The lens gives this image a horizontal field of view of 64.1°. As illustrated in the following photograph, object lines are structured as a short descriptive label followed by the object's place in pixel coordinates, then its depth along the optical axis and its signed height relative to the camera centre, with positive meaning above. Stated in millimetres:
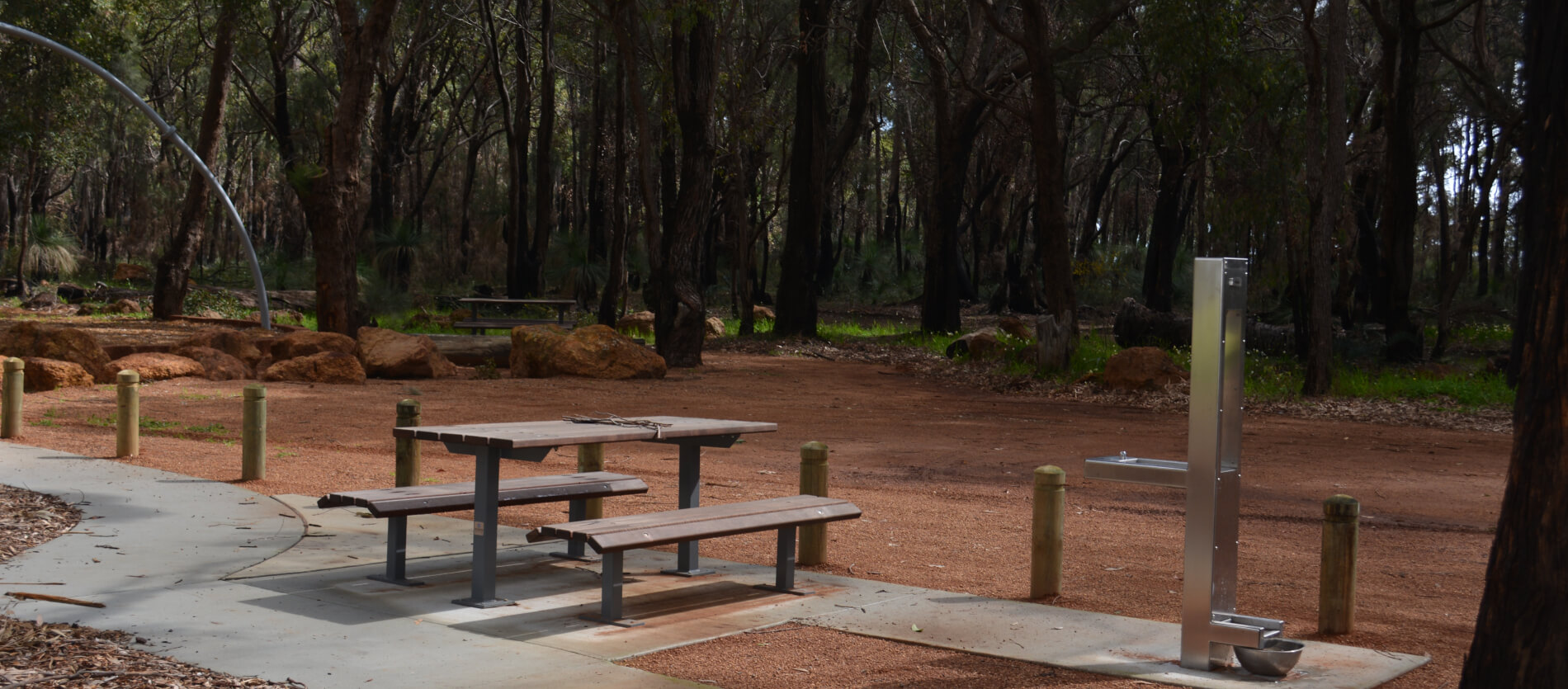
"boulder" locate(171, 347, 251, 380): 17203 -1043
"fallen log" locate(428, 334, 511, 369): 20188 -798
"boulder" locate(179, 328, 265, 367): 18281 -798
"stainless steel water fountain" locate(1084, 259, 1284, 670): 4770 -554
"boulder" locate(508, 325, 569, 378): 19000 -745
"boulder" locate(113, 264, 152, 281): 46594 +465
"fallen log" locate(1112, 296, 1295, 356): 23531 -11
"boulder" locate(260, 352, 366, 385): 17062 -1052
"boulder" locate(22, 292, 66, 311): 30764 -514
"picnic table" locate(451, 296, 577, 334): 24806 -406
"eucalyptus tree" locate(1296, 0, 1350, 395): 16719 +2036
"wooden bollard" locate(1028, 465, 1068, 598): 5992 -1008
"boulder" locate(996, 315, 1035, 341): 25342 -94
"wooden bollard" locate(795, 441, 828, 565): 6812 -910
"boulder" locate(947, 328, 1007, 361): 22481 -438
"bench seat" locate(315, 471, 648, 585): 5867 -964
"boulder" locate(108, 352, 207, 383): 16312 -1050
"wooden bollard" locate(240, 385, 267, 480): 9055 -1053
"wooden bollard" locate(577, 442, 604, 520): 7375 -956
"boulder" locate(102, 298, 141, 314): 29844 -544
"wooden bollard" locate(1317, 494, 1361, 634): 5371 -993
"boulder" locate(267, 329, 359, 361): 17906 -738
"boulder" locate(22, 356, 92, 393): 15156 -1141
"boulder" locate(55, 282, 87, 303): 34438 -273
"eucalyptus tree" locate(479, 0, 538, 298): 33656 +4462
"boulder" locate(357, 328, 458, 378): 18094 -872
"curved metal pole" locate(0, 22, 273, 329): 18625 +2560
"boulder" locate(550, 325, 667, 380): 18891 -801
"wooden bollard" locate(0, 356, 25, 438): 11125 -1098
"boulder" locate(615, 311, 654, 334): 29094 -414
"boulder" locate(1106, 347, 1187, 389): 17859 -592
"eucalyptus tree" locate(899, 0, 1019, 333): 25031 +4214
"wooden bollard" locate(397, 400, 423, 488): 7938 -990
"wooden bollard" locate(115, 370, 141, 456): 10023 -1091
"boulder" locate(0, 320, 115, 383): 16203 -834
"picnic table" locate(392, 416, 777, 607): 5594 -629
